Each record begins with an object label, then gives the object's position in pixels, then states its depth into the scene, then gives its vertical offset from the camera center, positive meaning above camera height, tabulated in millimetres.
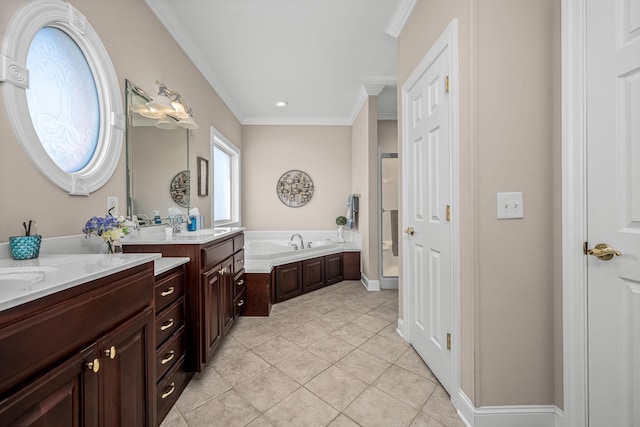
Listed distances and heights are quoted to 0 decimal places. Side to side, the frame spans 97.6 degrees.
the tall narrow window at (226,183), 4044 +447
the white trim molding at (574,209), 1190 -5
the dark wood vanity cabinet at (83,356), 633 -404
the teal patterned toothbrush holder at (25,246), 1054 -125
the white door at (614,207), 1024 +3
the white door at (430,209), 1627 +2
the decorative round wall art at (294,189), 4863 +382
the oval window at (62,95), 1127 +564
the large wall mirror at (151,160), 1857 +397
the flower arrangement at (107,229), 1338 -81
